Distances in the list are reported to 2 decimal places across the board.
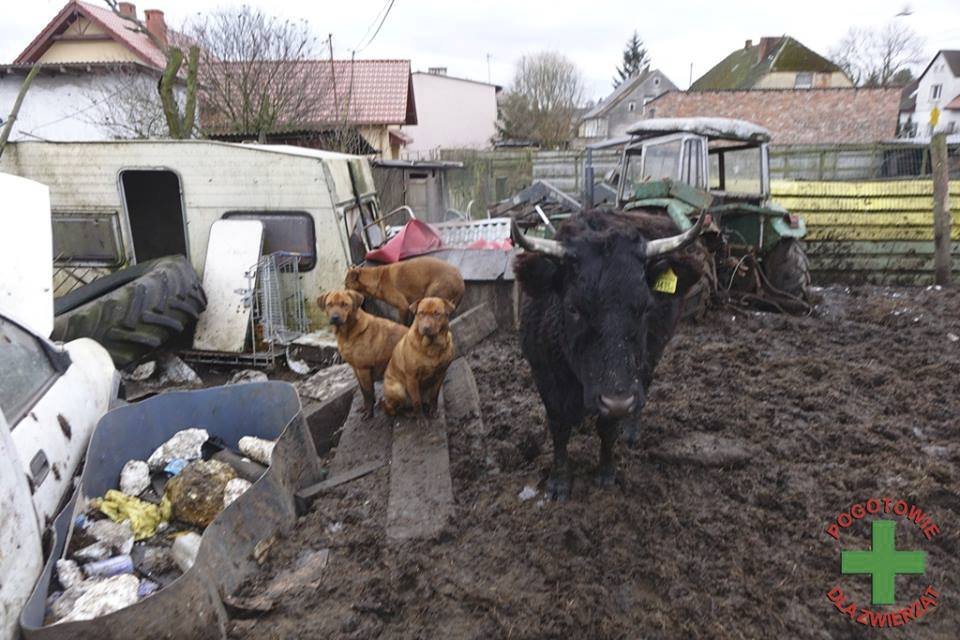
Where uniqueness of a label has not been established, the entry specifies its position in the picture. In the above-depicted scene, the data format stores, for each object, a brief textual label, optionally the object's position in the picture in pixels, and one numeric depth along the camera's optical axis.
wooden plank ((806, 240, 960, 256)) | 9.52
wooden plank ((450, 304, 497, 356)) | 6.47
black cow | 3.06
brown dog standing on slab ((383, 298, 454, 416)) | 4.11
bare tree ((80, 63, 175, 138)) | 15.32
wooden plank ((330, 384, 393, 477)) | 4.20
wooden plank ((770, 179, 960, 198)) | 9.72
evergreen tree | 63.88
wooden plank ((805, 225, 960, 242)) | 9.54
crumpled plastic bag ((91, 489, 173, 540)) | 3.20
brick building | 27.03
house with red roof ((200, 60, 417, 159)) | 15.39
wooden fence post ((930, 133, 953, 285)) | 8.88
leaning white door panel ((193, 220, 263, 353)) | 7.10
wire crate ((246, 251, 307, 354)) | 7.12
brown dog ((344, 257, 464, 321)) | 6.57
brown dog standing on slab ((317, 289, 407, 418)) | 4.63
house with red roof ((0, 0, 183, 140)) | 16.28
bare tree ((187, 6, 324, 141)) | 15.11
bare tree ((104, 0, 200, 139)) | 10.41
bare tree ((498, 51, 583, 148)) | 37.84
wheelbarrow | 2.30
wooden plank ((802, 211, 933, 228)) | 9.52
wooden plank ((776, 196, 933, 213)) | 9.60
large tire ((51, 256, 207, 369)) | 5.88
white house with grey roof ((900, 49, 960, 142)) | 42.94
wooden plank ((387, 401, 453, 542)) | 3.32
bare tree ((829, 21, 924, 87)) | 47.09
